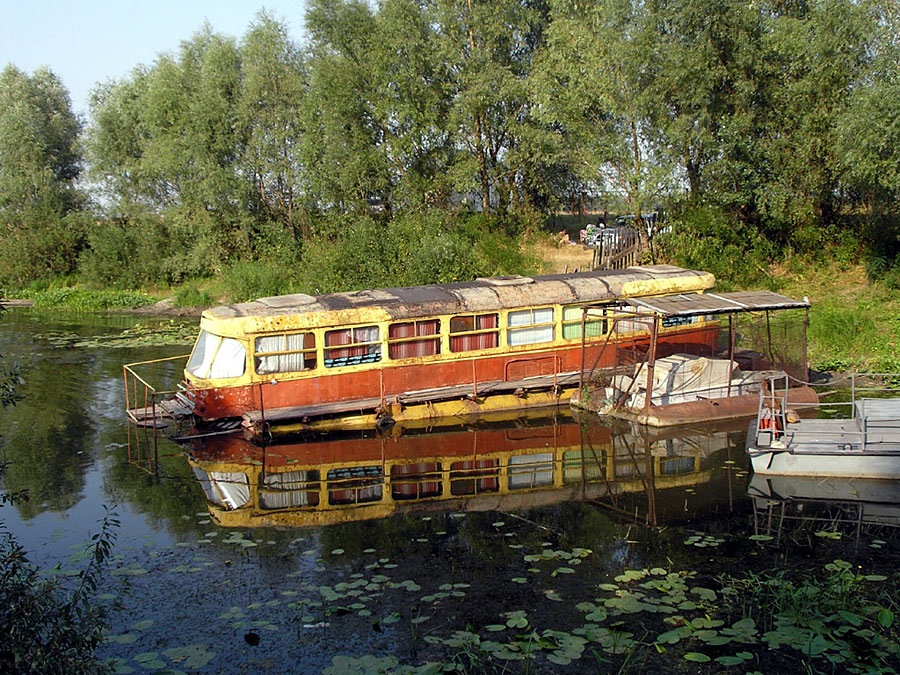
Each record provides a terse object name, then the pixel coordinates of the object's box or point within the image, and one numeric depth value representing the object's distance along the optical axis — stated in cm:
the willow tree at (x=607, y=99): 2667
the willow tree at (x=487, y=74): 3334
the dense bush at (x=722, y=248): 2766
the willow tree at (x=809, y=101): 2391
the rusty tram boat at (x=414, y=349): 1719
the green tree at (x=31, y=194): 4284
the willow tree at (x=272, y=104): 3700
